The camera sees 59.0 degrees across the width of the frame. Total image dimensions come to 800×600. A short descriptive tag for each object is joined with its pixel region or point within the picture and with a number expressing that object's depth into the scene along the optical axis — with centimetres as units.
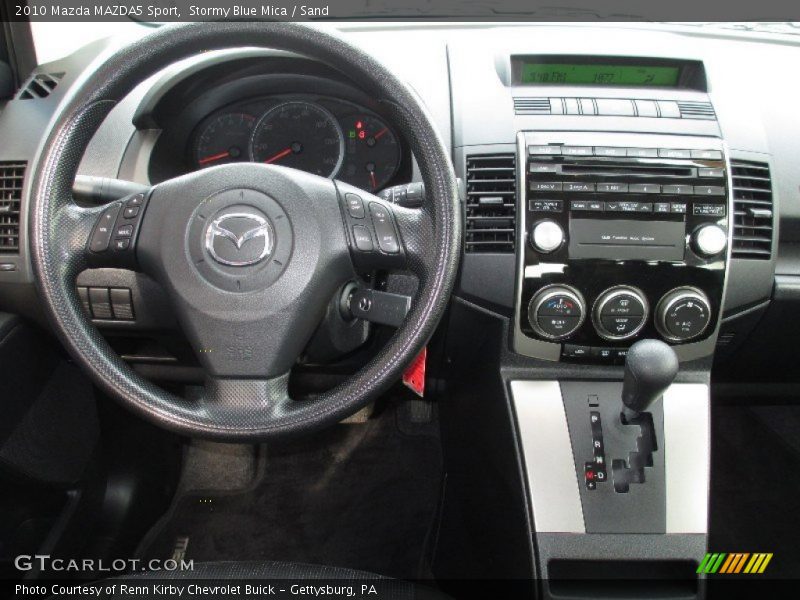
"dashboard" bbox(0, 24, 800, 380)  129
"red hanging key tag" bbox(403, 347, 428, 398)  128
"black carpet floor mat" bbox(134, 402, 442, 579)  197
